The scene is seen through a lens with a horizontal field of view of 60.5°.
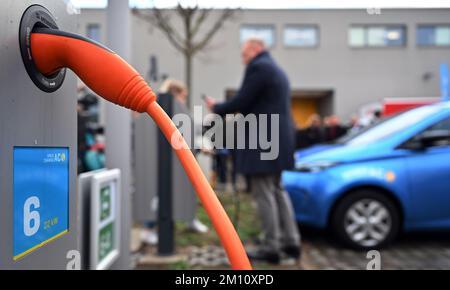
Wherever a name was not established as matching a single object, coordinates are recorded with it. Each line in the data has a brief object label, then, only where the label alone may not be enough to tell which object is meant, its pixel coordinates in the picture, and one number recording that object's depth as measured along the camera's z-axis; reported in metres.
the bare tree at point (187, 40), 5.83
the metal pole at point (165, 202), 3.30
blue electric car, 3.58
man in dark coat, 2.85
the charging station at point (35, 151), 0.73
